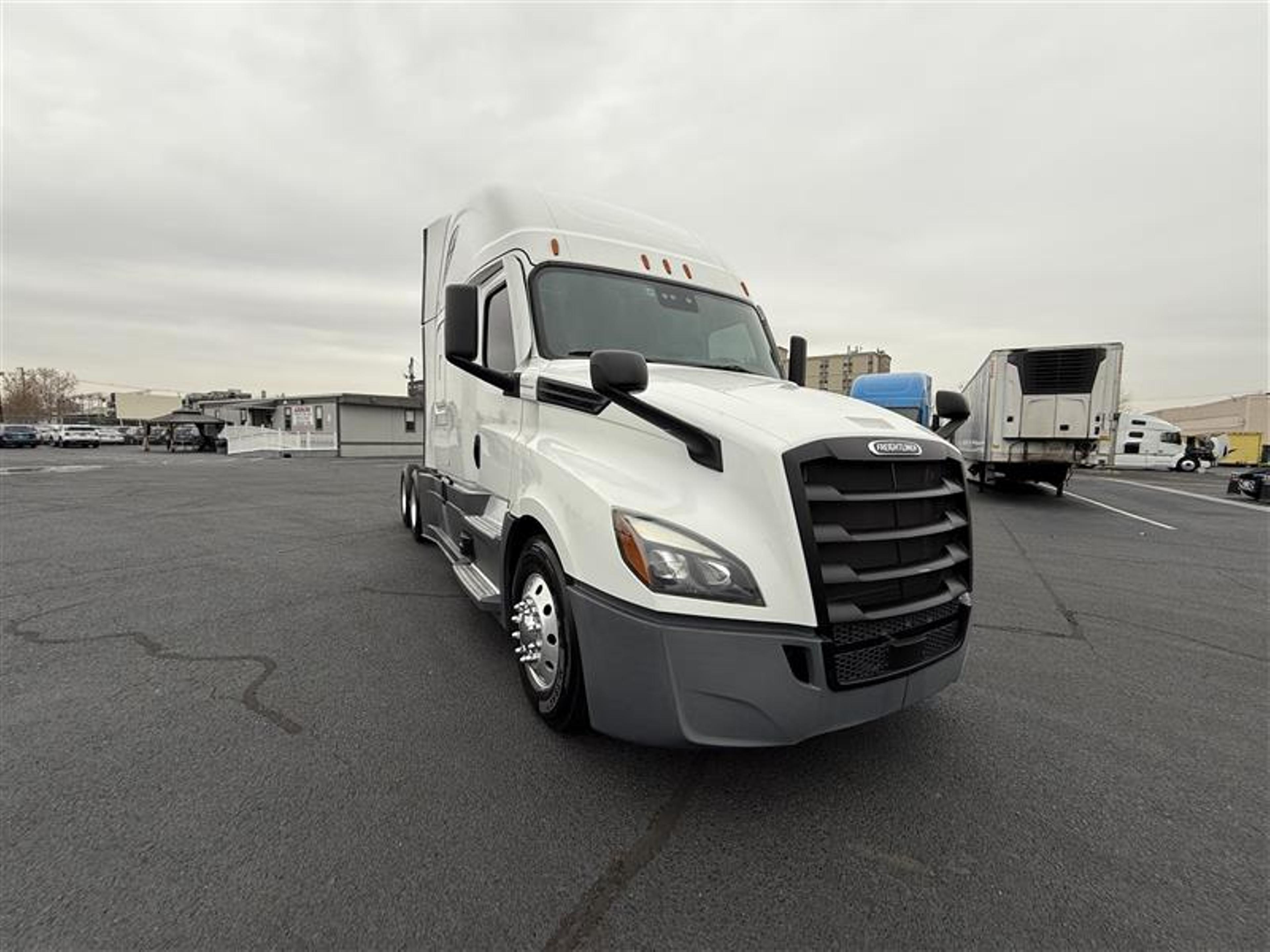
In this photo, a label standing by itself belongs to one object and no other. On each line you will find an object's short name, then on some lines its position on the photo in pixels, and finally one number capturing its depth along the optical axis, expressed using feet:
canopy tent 135.03
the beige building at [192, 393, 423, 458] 108.78
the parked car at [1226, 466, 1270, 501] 49.39
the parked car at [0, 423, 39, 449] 139.64
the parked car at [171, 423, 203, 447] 136.77
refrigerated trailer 39.88
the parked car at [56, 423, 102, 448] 145.59
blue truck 49.21
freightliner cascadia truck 6.94
